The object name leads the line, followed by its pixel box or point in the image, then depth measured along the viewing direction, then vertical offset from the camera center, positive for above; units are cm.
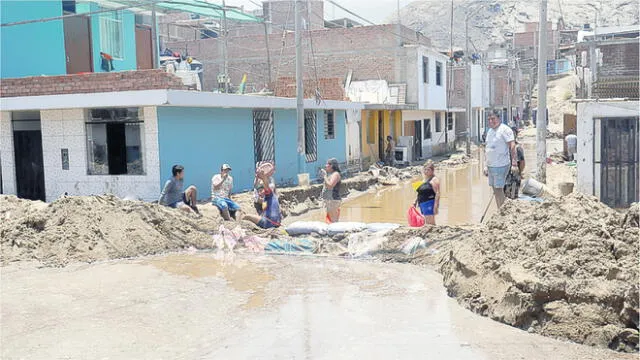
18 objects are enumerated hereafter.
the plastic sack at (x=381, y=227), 971 -143
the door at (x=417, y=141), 3265 -47
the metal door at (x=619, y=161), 1320 -71
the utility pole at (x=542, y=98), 1483 +71
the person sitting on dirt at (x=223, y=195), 1177 -109
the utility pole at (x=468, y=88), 3241 +216
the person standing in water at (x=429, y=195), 979 -97
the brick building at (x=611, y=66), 1725 +202
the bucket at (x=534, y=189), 1234 -115
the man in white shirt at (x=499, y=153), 1064 -38
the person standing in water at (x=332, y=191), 1083 -95
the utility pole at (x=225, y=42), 1619 +256
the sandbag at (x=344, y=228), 1000 -146
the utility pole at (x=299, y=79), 1680 +145
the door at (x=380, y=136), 2867 -14
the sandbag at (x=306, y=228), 1016 -147
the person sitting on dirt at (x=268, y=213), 1115 -134
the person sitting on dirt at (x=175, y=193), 1153 -99
